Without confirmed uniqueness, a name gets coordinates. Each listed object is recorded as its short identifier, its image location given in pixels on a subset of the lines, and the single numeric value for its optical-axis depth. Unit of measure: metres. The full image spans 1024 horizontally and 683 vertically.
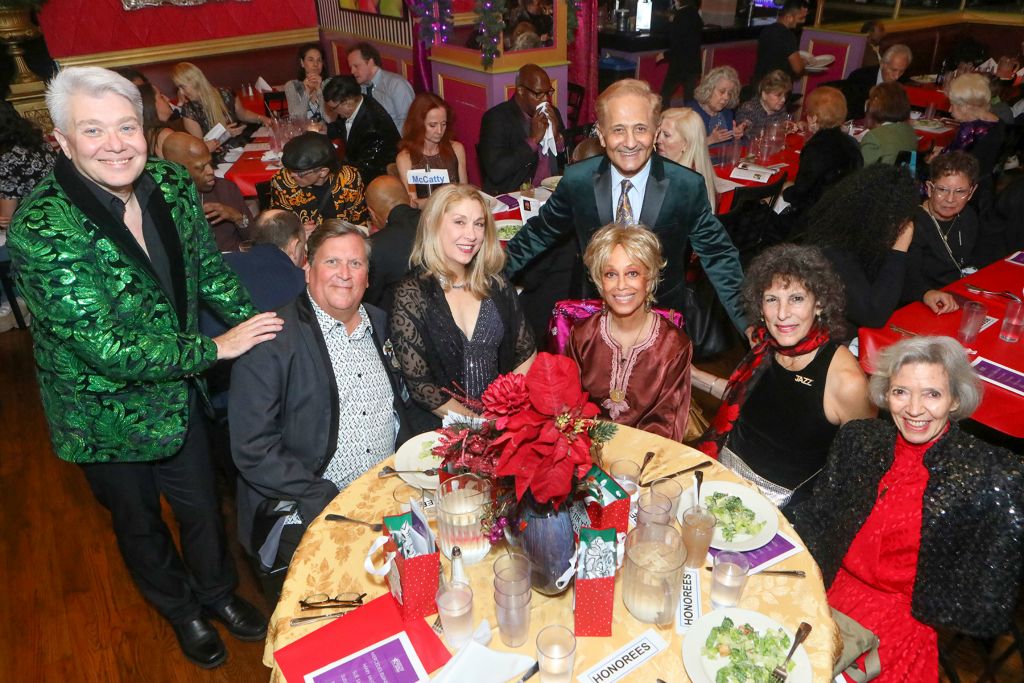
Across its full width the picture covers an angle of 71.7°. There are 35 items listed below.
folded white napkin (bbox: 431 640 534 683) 1.46
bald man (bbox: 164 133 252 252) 3.79
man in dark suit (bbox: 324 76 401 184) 5.28
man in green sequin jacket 1.82
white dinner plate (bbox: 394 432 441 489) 2.01
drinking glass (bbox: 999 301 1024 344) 2.75
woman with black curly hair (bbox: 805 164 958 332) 2.87
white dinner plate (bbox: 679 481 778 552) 1.76
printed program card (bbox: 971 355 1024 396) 2.46
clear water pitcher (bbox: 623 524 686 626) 1.52
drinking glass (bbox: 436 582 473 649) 1.52
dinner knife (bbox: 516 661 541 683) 1.45
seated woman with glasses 3.35
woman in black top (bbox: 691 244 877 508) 2.26
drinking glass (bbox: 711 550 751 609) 1.58
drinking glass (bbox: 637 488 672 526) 1.67
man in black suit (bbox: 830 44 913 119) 6.21
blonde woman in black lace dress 2.56
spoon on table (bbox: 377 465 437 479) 2.08
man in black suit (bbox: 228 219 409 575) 2.19
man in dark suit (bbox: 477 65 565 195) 4.81
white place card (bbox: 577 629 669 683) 1.46
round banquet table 1.51
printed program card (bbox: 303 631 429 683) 1.48
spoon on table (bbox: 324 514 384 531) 1.89
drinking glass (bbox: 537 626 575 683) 1.41
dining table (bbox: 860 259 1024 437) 2.34
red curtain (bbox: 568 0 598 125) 7.38
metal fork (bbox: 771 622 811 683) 1.40
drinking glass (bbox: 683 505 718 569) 1.68
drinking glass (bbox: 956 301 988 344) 2.72
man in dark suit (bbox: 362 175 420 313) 3.13
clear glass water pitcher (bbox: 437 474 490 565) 1.72
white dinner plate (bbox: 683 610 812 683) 1.42
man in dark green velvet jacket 2.73
